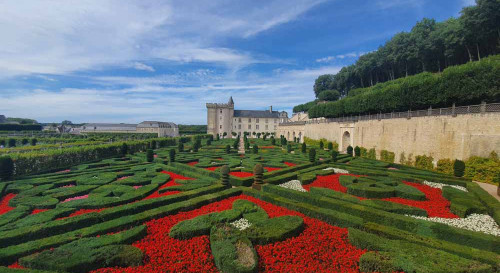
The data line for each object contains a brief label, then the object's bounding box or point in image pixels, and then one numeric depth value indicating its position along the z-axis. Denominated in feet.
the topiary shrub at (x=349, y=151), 91.92
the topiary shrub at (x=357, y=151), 89.76
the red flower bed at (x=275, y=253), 18.74
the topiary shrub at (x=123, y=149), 90.22
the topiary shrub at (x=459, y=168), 52.31
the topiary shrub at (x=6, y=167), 48.19
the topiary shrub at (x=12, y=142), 136.87
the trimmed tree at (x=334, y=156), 72.65
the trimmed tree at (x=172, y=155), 66.42
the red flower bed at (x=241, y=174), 54.29
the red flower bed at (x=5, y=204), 31.67
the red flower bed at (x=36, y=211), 30.85
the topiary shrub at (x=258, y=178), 42.62
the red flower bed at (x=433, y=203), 31.13
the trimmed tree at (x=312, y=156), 69.89
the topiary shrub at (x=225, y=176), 42.25
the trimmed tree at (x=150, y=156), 71.00
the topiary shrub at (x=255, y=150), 92.56
